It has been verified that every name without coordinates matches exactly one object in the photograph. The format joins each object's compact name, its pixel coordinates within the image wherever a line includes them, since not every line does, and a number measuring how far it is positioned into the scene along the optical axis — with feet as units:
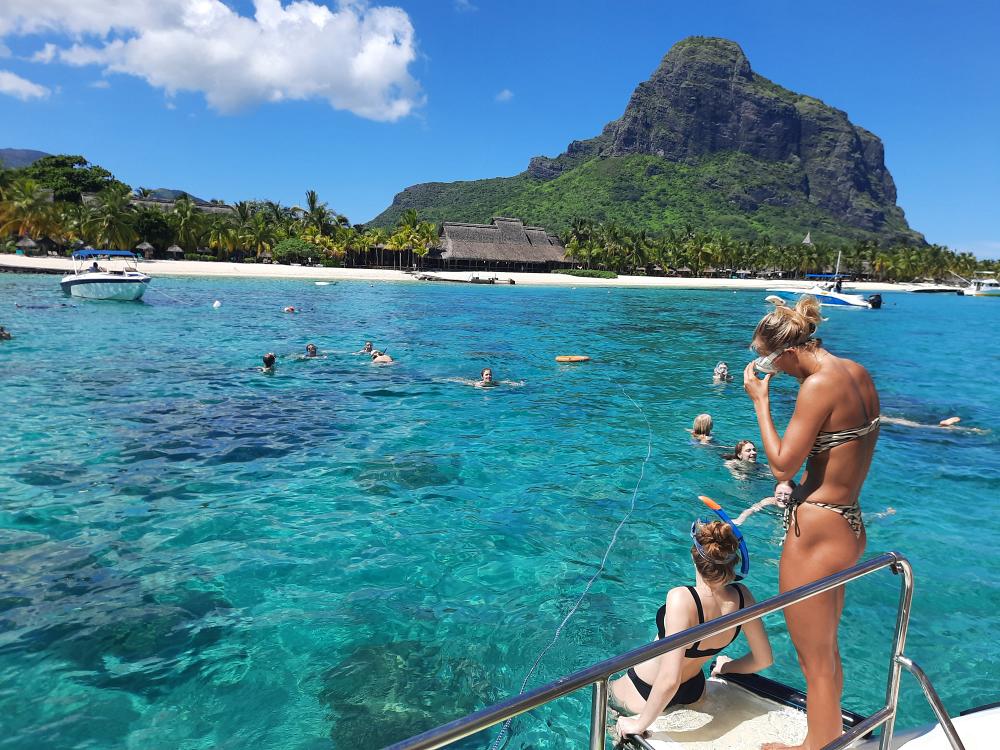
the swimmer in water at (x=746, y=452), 32.30
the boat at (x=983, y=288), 335.47
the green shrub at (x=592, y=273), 278.05
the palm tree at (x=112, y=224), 188.96
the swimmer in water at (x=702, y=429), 36.88
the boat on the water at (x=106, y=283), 104.32
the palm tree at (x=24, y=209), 187.21
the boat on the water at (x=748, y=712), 4.77
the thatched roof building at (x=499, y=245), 279.28
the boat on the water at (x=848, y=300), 189.78
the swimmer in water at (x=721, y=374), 58.18
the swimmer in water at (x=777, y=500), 25.76
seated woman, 10.30
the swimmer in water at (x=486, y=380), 53.31
